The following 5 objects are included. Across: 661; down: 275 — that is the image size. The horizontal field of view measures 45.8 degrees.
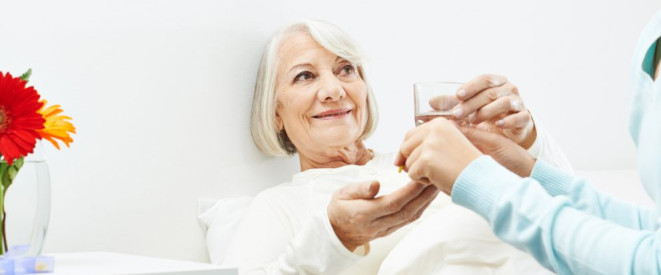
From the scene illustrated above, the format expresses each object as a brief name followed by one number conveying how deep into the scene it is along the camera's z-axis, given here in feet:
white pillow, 6.53
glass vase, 4.39
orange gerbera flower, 4.48
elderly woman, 5.34
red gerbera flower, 4.13
